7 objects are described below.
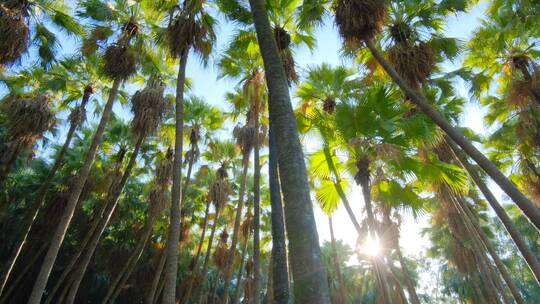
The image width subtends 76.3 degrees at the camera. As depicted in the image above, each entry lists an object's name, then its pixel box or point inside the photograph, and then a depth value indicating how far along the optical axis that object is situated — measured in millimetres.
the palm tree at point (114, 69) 9983
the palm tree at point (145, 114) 11555
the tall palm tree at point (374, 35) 7287
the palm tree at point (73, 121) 12398
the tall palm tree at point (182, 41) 8953
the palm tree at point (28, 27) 9148
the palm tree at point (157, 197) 14070
